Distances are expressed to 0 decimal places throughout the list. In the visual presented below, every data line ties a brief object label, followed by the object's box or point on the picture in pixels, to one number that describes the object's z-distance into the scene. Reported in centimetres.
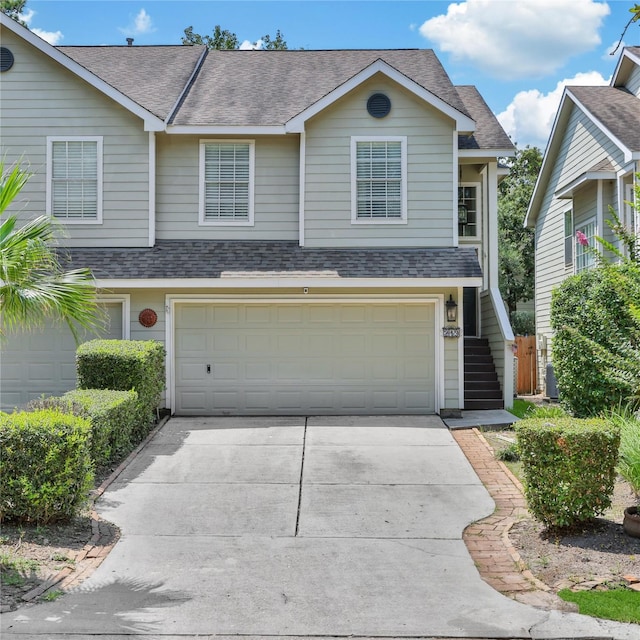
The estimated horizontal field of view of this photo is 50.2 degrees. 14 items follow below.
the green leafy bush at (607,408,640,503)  693
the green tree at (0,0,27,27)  2614
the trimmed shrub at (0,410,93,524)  610
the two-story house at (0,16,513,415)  1239
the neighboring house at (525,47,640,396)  1401
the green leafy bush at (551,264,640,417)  1026
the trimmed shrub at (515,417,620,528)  616
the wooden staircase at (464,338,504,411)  1279
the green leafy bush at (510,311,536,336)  2644
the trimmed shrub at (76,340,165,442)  1009
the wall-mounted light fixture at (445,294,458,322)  1228
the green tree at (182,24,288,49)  3306
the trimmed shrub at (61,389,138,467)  783
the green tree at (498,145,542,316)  2642
